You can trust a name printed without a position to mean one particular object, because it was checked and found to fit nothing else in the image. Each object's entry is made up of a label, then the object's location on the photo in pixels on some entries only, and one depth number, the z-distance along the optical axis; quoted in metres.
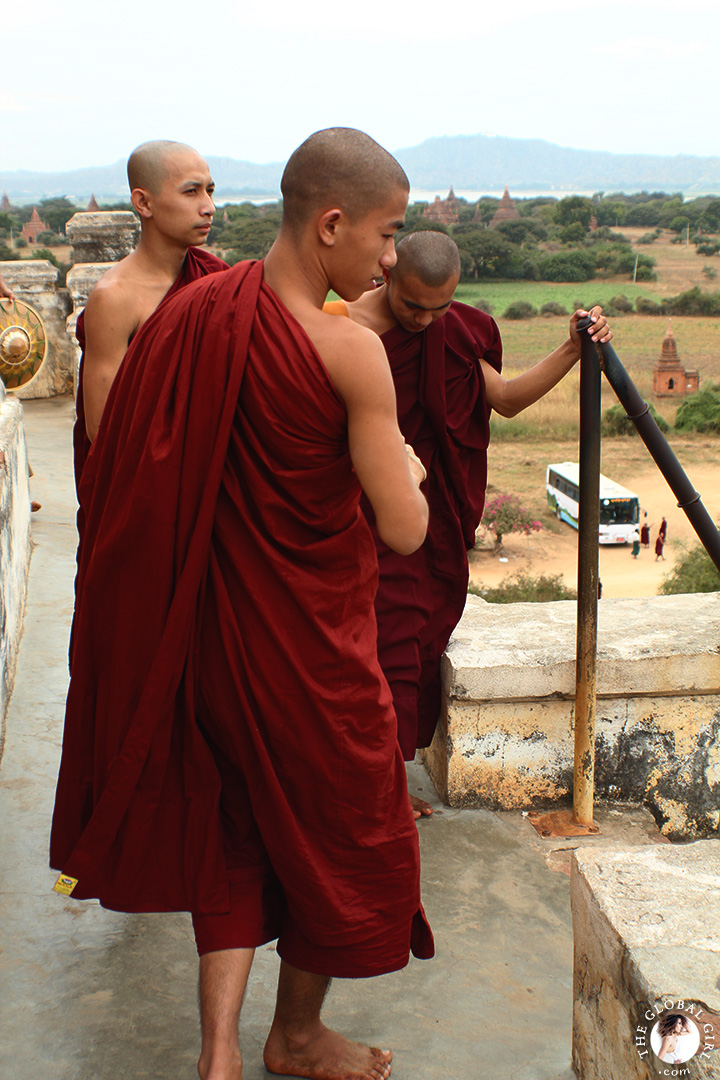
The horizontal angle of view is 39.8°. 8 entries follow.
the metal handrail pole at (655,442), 2.53
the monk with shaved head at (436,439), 2.66
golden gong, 5.77
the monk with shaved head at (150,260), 2.36
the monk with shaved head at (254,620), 1.56
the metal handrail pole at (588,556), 2.60
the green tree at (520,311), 40.19
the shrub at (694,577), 11.73
